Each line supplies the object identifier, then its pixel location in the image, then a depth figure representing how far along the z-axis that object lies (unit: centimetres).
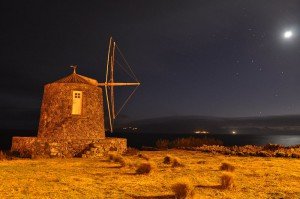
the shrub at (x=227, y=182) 973
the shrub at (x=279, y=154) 2135
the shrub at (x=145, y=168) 1248
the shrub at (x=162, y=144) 3092
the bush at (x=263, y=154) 2151
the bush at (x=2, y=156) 1765
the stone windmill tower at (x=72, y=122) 1952
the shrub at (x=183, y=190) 826
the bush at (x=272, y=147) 2616
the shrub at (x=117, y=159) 1489
